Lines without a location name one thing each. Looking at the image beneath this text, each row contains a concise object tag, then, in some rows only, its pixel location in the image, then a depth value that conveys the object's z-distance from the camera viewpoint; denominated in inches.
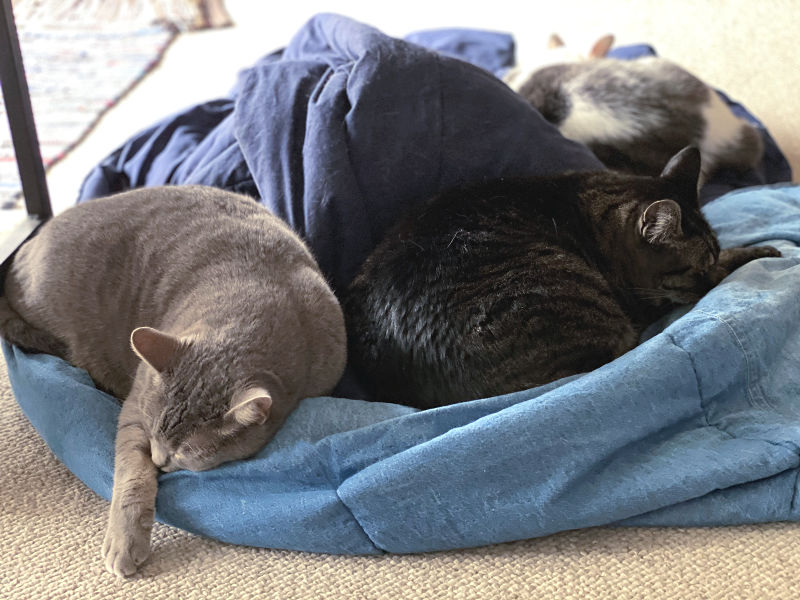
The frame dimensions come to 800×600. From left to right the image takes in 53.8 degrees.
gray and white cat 78.5
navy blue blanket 64.2
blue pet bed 44.5
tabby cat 51.5
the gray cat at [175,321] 44.6
